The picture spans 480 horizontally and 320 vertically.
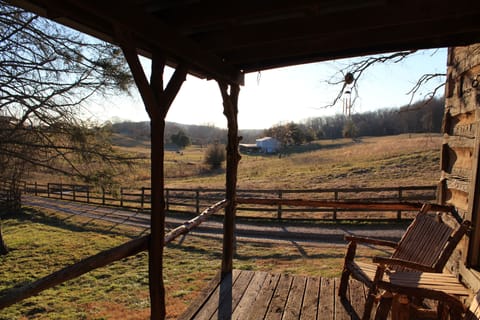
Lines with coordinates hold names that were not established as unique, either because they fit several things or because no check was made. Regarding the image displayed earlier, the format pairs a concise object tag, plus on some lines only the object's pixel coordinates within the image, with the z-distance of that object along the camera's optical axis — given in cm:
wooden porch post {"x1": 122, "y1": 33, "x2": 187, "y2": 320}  181
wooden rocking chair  231
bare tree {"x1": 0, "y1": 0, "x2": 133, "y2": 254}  547
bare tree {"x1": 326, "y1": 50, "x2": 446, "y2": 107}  544
